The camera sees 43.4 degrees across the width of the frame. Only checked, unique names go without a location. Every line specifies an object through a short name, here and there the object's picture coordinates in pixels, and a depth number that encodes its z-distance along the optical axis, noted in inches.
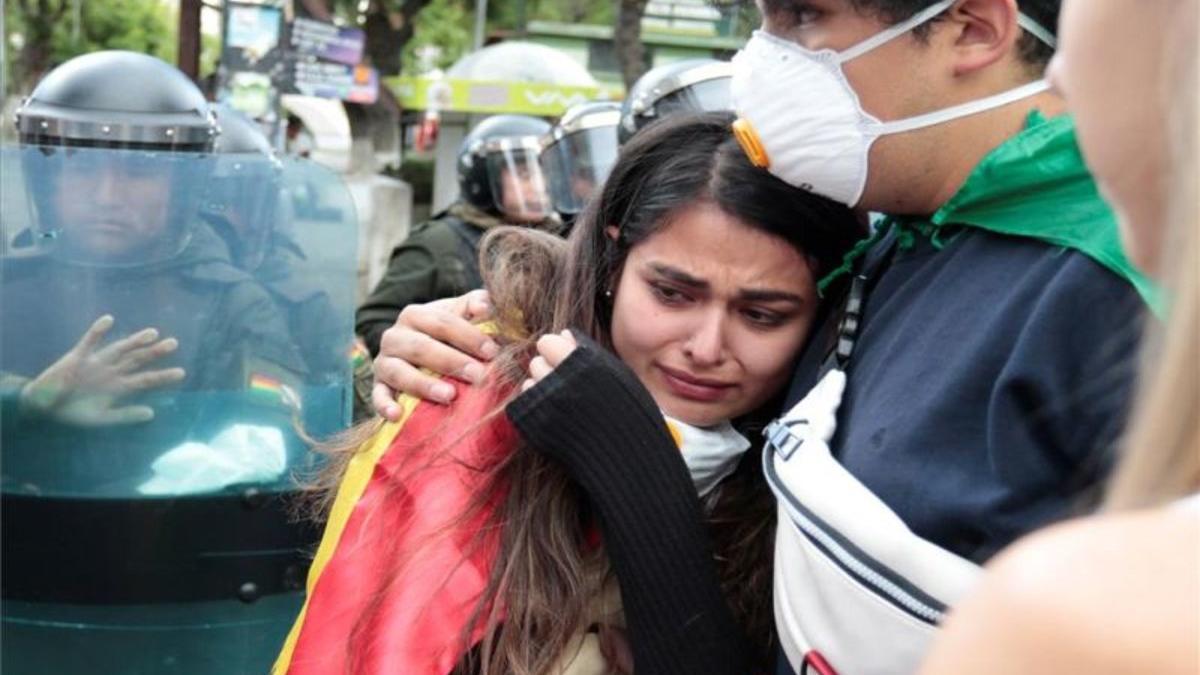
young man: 59.8
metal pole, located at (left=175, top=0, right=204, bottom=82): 402.6
